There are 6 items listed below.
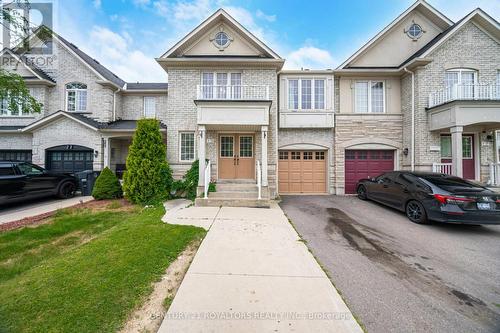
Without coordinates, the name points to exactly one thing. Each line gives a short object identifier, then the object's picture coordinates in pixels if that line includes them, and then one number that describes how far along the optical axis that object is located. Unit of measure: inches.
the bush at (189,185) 375.6
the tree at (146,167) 331.3
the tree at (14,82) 288.4
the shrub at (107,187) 355.9
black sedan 216.2
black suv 294.5
